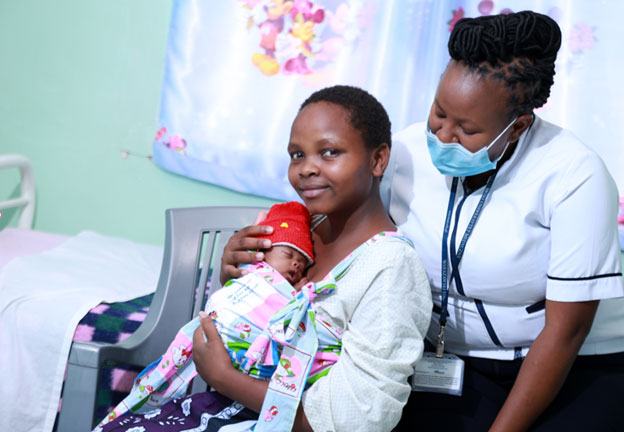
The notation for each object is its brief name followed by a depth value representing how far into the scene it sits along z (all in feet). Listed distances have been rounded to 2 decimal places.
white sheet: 7.57
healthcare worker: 5.08
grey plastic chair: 5.95
